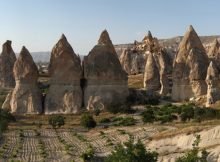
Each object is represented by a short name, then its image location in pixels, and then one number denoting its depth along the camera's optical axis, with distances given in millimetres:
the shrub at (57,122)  35094
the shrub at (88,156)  22391
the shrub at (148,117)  33281
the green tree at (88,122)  33812
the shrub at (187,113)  32125
